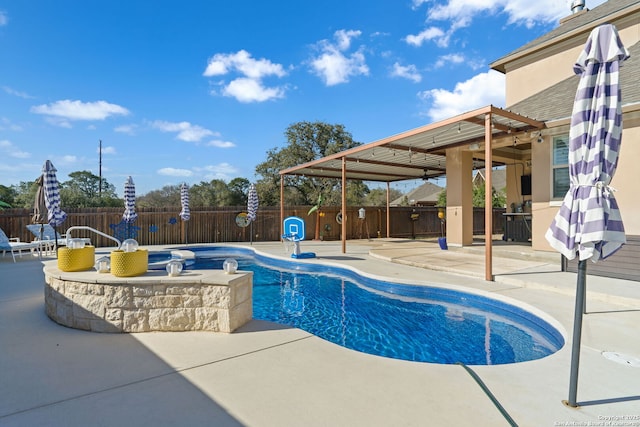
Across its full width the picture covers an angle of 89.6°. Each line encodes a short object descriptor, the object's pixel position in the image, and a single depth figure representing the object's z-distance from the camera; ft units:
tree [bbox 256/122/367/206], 81.71
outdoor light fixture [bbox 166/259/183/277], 11.53
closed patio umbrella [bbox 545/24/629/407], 6.02
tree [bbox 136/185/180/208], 111.65
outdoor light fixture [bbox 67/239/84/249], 13.10
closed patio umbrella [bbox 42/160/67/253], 26.30
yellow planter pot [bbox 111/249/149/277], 11.64
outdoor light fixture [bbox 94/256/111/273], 12.31
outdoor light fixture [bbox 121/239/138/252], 12.02
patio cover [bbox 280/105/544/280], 19.19
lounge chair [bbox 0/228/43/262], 29.42
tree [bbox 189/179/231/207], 96.28
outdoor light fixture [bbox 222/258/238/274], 11.80
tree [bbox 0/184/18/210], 81.05
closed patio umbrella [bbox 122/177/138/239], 36.83
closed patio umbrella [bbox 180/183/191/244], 42.28
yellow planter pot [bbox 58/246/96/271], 12.82
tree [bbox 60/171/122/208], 106.77
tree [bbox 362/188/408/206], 110.83
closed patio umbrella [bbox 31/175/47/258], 30.35
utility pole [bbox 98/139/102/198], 101.70
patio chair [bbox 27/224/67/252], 33.40
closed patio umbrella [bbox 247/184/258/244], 43.04
